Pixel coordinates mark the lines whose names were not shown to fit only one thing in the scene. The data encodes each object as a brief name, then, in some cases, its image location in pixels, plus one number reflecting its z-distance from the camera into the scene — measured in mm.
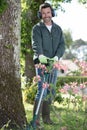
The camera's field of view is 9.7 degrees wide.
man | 7426
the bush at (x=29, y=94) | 14815
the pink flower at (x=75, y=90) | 5407
